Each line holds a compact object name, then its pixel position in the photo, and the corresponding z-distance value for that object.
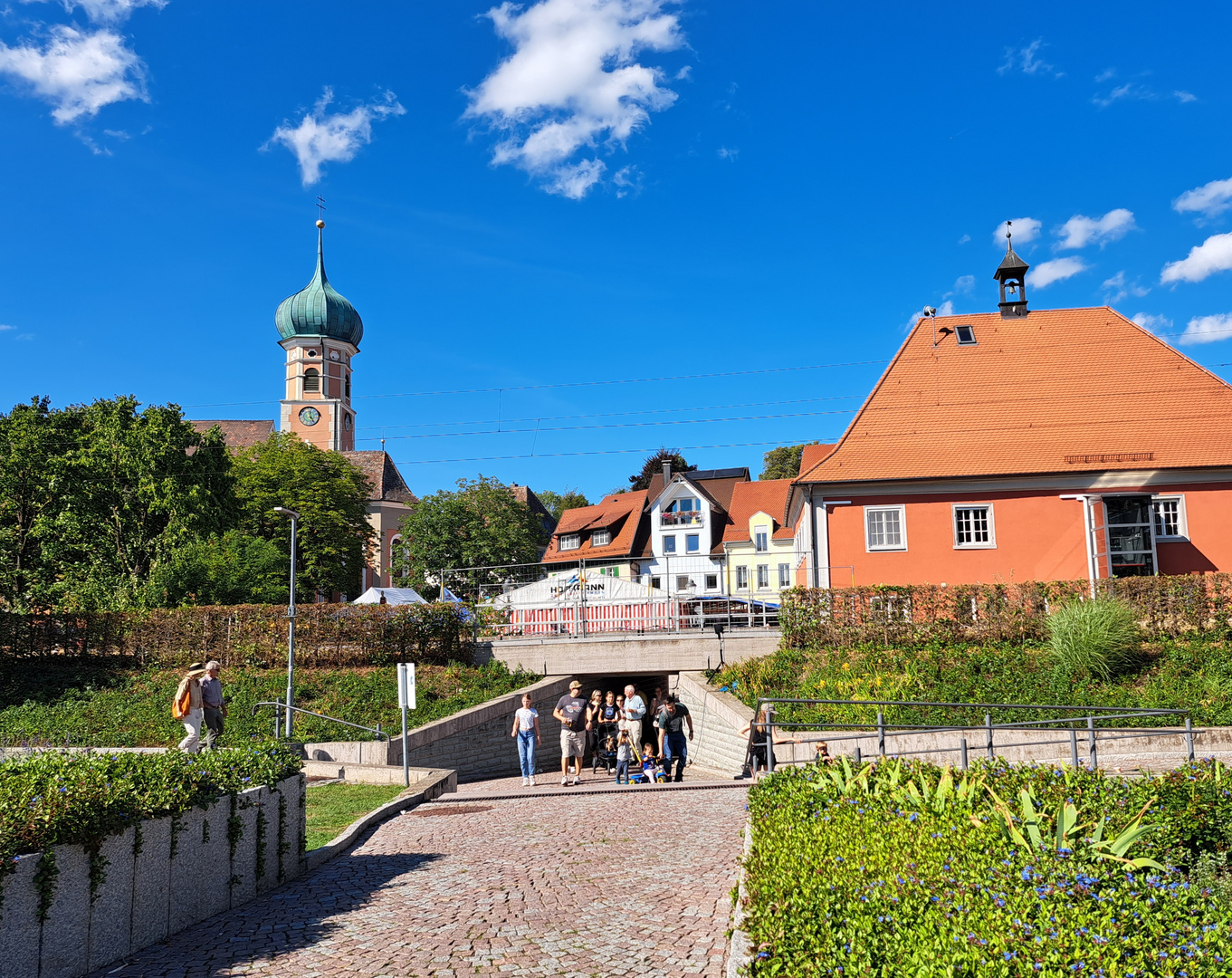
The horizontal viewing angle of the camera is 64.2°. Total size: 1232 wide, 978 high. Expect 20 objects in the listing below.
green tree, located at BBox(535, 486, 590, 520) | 103.88
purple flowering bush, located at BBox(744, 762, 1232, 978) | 4.16
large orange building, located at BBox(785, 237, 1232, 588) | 28.33
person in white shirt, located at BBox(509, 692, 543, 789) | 18.09
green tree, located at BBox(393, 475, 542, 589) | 62.25
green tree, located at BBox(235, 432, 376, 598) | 53.50
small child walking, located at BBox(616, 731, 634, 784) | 17.70
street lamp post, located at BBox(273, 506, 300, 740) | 24.33
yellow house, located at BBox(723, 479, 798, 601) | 57.81
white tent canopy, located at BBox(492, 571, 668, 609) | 30.59
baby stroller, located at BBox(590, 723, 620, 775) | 20.62
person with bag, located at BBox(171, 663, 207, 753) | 14.33
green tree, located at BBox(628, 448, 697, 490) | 74.64
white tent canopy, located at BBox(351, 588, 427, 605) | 32.47
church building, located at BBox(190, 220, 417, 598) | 82.94
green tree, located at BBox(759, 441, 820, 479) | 79.00
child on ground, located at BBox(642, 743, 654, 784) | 17.91
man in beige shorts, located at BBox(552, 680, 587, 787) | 18.38
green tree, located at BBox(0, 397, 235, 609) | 38.00
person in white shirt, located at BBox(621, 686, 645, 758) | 18.47
